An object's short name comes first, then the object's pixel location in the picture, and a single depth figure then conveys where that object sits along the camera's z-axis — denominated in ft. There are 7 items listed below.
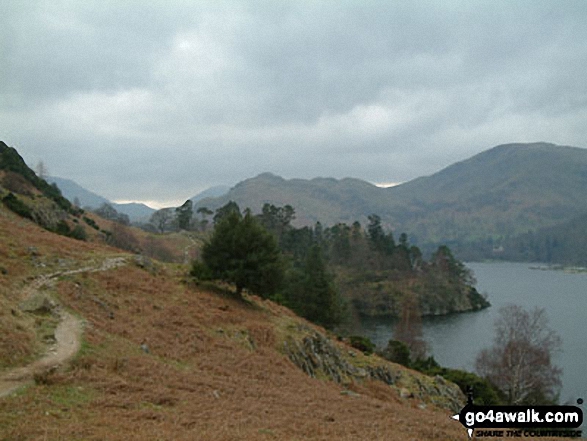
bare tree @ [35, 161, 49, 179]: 428.15
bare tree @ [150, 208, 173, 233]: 519.40
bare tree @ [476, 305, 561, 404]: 147.95
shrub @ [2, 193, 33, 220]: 187.21
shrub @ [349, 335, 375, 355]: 148.42
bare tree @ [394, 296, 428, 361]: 205.77
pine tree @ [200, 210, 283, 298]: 112.37
